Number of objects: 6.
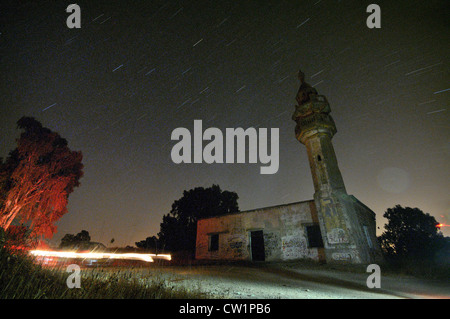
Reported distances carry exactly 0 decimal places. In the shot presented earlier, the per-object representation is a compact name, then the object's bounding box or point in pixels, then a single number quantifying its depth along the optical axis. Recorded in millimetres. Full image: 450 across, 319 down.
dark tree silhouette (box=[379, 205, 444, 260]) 28516
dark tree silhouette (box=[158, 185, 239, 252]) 29089
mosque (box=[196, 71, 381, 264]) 11812
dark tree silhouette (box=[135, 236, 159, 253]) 31278
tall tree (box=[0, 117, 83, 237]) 13273
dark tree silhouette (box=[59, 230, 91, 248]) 40406
